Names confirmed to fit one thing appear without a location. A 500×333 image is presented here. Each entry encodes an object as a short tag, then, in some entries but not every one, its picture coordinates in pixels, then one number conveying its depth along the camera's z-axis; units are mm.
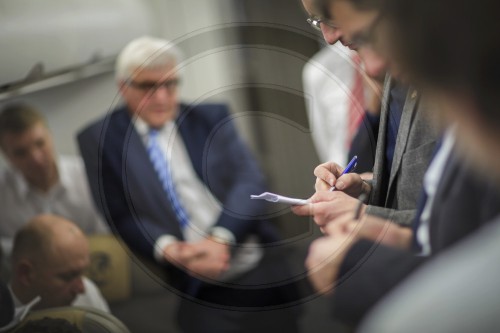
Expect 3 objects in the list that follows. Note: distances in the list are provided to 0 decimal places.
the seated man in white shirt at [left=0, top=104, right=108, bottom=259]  2902
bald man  2428
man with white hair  2401
